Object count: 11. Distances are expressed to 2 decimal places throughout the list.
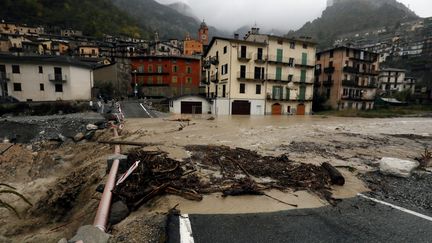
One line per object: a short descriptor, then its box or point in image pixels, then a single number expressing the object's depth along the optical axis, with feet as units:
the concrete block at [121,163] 23.87
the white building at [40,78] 108.17
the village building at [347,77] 156.15
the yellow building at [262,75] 122.31
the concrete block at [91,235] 11.43
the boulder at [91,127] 59.11
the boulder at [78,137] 52.47
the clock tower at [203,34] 336.72
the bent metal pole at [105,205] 13.64
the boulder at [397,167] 23.27
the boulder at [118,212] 14.90
